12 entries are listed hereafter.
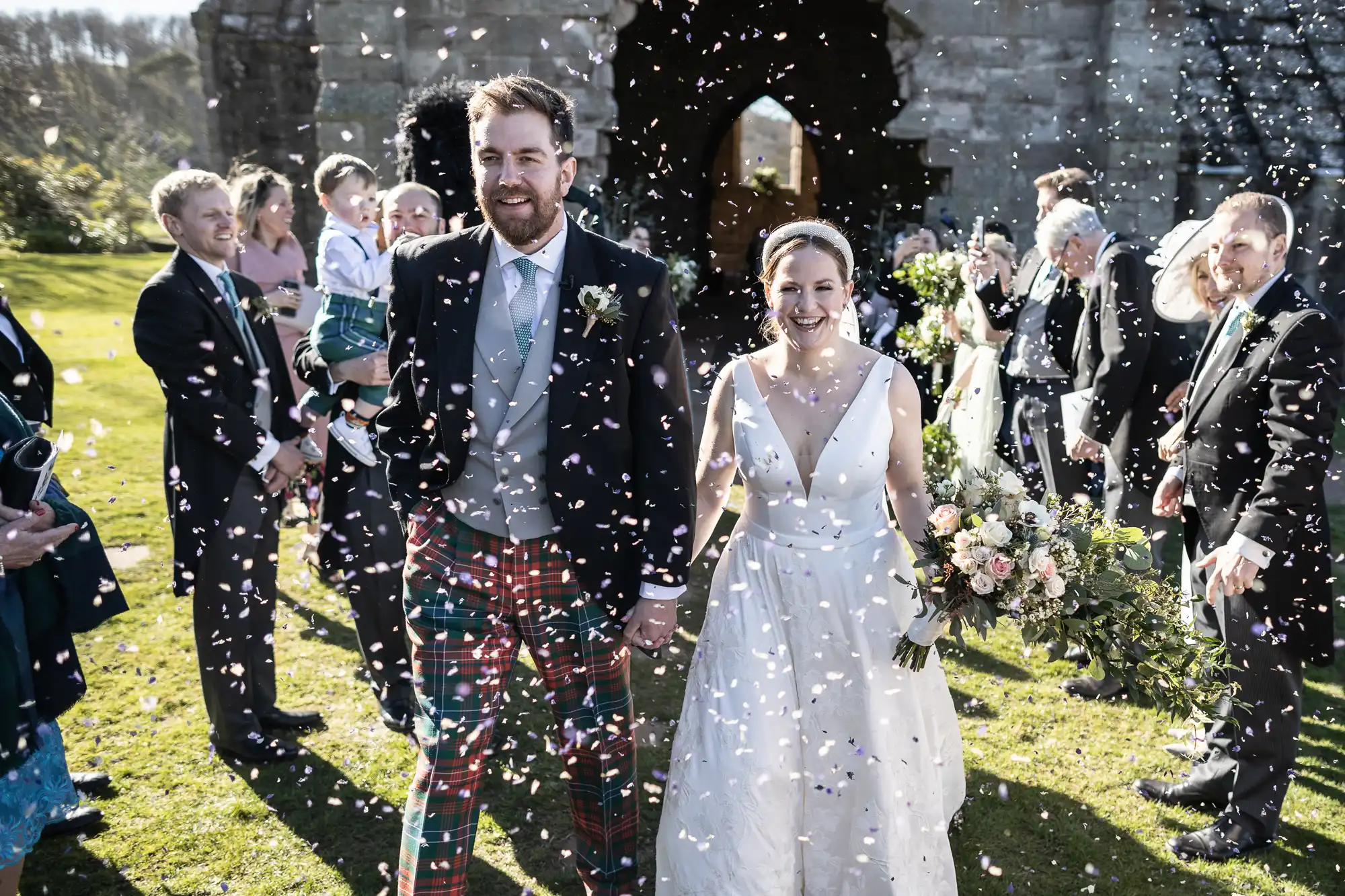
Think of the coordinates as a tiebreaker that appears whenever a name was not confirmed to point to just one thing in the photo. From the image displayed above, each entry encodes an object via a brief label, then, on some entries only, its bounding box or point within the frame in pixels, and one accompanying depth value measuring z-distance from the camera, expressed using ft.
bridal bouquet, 9.80
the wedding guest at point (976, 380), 20.45
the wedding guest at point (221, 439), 13.00
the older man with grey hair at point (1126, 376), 15.96
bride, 10.21
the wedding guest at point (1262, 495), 11.30
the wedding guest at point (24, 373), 11.31
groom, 9.10
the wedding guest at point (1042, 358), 18.19
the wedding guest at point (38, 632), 9.83
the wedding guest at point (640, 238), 30.17
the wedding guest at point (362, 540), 14.51
